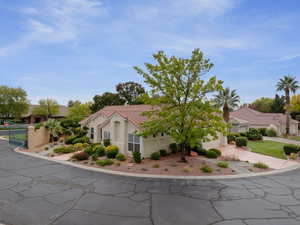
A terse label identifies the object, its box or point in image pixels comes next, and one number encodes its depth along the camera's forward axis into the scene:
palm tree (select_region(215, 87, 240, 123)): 35.28
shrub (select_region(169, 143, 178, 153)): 18.62
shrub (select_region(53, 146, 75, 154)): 19.48
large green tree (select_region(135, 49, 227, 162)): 13.54
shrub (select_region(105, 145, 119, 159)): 16.75
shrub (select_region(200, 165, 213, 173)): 13.08
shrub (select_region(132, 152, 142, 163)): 15.12
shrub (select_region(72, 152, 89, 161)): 16.22
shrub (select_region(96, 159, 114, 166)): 14.64
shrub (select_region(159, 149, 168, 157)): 17.50
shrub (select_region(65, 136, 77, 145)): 23.23
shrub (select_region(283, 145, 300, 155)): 18.34
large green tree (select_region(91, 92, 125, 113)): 48.16
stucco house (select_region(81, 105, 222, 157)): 16.95
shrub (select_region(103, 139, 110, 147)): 18.86
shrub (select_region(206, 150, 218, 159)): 17.14
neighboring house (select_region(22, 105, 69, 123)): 55.88
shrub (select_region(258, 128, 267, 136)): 37.40
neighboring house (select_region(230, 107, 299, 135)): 37.16
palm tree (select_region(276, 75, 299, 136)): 35.53
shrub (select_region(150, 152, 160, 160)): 16.14
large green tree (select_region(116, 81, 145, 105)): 53.78
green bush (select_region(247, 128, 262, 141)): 29.23
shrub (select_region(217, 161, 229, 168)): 14.09
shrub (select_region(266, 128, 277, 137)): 35.72
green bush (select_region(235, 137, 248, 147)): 22.48
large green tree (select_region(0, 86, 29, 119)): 48.38
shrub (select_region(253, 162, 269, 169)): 14.30
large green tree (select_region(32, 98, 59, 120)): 52.15
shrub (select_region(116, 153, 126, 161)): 16.02
